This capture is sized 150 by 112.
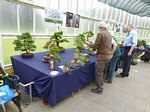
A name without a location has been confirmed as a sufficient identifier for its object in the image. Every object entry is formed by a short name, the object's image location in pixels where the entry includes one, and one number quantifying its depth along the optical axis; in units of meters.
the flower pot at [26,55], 2.41
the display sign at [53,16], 3.13
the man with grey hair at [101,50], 2.27
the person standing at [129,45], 3.15
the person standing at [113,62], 2.73
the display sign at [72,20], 3.89
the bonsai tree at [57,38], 2.72
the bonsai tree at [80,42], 3.05
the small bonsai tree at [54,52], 1.93
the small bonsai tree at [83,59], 2.28
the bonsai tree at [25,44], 2.29
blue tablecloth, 1.77
